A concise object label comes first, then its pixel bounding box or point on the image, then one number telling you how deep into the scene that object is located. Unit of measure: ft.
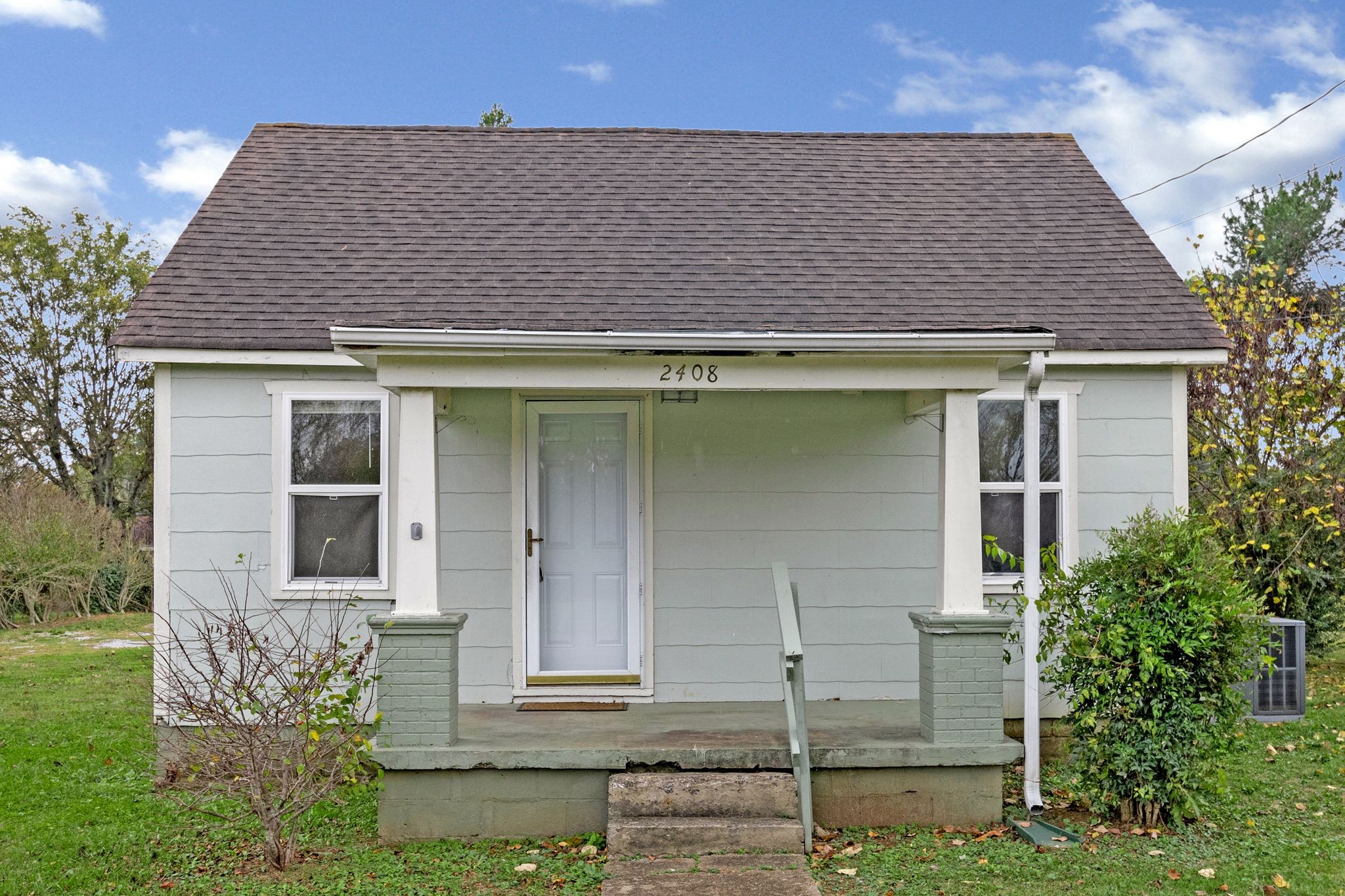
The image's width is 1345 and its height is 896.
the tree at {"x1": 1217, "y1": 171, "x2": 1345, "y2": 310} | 71.97
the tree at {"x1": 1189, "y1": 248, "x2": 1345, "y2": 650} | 33.40
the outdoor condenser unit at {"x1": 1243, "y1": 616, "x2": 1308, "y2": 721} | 26.78
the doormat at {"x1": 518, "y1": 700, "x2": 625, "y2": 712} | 21.91
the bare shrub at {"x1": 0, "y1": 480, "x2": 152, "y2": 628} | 49.11
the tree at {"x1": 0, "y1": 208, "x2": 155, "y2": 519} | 69.72
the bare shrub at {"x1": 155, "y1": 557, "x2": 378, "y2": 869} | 16.26
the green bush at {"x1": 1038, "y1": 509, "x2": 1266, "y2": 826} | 17.21
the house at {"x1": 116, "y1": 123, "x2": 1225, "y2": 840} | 22.34
